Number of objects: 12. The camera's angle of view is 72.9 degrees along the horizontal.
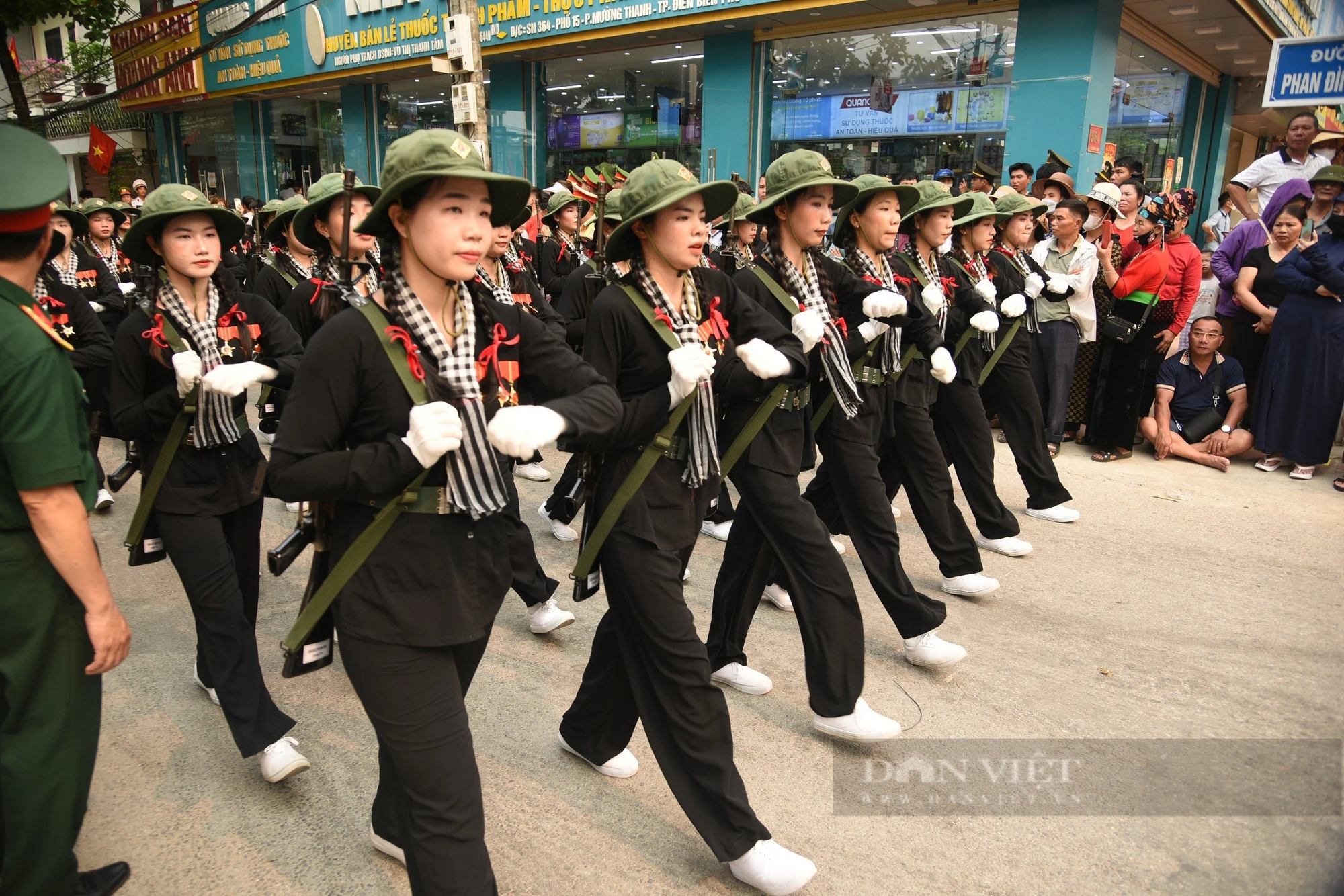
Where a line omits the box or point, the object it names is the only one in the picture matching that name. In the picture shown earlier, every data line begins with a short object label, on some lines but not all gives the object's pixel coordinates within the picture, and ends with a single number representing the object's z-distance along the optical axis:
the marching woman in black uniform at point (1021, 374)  5.83
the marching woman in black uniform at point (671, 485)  2.68
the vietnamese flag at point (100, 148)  19.20
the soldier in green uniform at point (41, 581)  2.04
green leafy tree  10.84
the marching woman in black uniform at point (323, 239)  3.93
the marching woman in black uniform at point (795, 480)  3.33
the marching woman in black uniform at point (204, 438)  3.21
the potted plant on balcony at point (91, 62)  25.84
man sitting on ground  7.79
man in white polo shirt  9.34
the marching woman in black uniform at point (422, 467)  2.06
